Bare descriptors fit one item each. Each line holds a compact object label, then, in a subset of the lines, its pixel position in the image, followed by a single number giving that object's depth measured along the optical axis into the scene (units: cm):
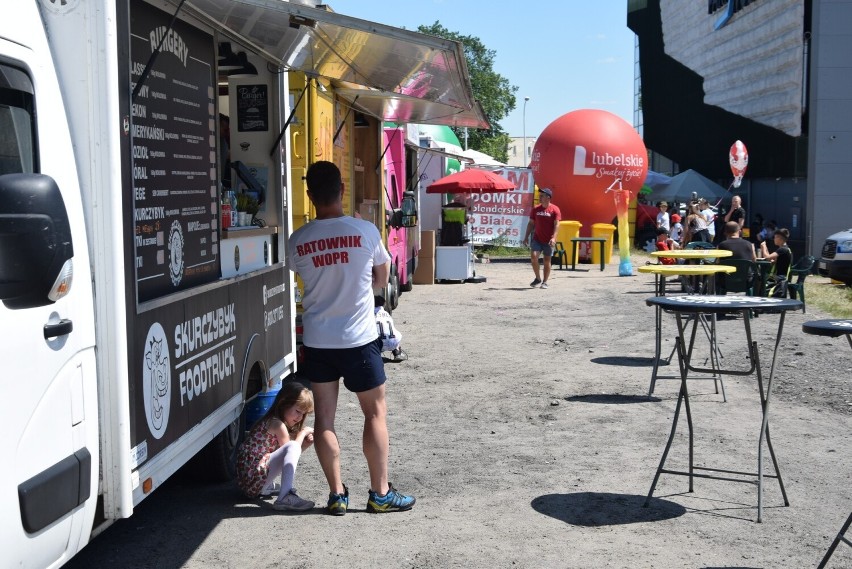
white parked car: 2022
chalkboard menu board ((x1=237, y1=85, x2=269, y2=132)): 725
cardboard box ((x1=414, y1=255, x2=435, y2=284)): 2155
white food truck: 322
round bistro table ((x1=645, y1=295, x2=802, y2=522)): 536
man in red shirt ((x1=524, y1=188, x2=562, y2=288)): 2017
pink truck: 1512
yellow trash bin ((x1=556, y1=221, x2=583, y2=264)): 2598
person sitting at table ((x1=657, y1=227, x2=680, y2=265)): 1980
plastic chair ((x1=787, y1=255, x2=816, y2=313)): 1489
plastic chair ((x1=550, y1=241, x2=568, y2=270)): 2566
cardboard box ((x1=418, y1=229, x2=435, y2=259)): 2155
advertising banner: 3066
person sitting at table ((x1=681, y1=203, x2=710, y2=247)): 2127
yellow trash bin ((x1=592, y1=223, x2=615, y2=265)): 2627
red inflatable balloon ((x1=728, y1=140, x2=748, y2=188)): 2867
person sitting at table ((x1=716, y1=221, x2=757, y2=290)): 1487
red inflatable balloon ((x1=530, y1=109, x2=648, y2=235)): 2781
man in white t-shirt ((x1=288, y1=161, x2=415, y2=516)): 555
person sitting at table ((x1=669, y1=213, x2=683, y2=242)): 2588
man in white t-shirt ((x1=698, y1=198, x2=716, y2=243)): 2247
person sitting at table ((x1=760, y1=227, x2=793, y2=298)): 1497
